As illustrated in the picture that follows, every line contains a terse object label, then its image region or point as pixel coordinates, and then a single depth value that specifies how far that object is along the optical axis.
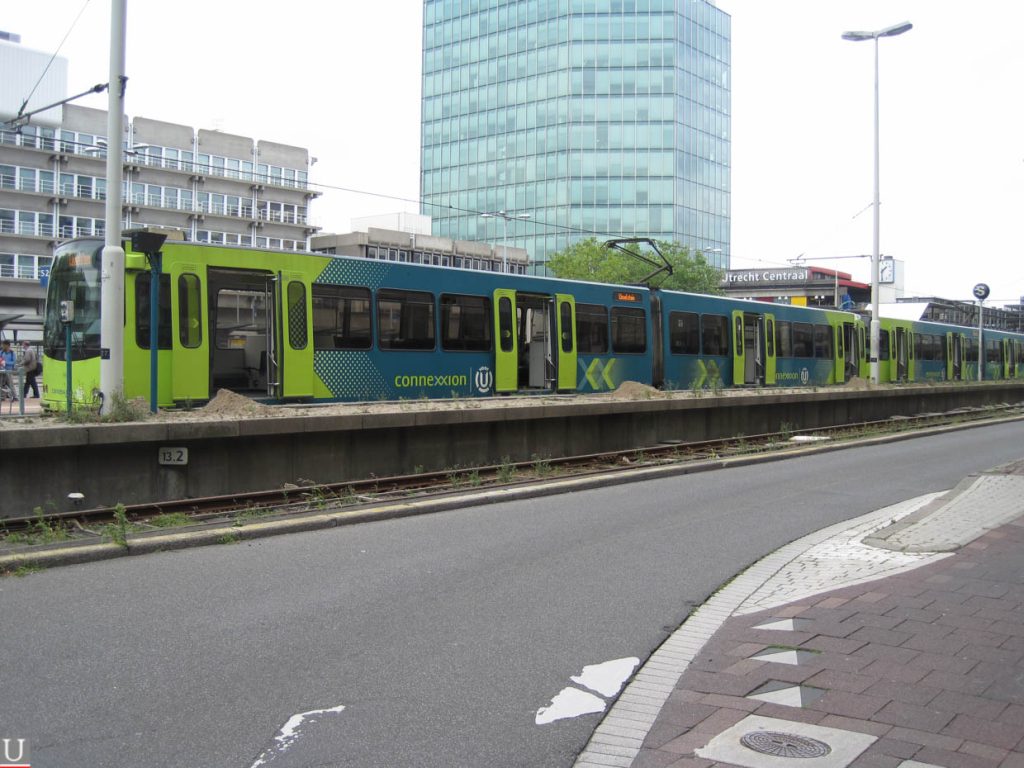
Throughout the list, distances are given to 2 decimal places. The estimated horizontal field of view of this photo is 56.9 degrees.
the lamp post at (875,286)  29.12
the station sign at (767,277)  104.31
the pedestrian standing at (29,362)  22.17
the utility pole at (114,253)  11.95
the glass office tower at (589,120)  86.81
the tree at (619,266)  62.84
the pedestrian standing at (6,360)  23.38
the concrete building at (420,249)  84.38
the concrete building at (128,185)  66.88
